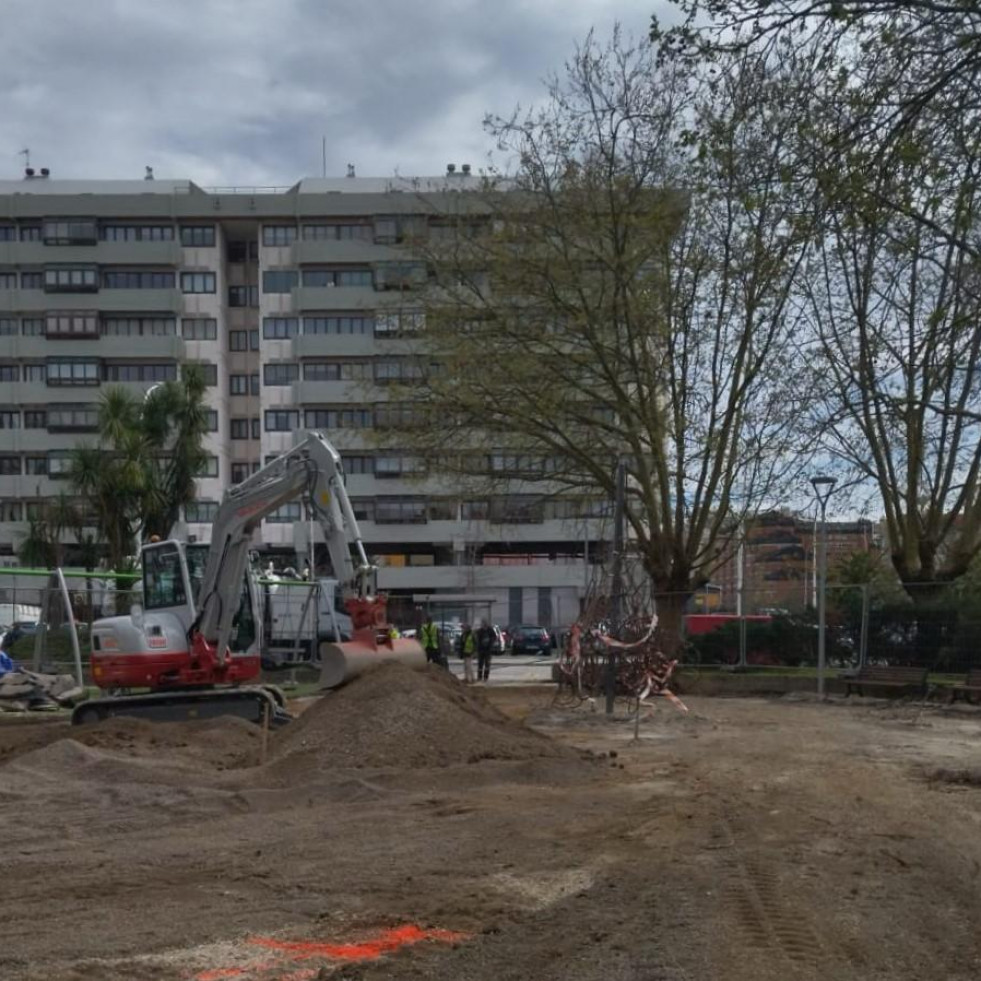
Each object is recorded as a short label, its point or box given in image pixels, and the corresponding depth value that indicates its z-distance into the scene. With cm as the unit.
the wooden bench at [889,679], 2522
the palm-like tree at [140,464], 3866
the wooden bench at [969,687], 2379
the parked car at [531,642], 5311
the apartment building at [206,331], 6656
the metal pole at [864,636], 2673
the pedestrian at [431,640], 3215
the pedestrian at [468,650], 3400
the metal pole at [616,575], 2108
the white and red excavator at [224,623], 1619
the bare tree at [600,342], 2752
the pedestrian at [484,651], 3453
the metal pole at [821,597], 2569
